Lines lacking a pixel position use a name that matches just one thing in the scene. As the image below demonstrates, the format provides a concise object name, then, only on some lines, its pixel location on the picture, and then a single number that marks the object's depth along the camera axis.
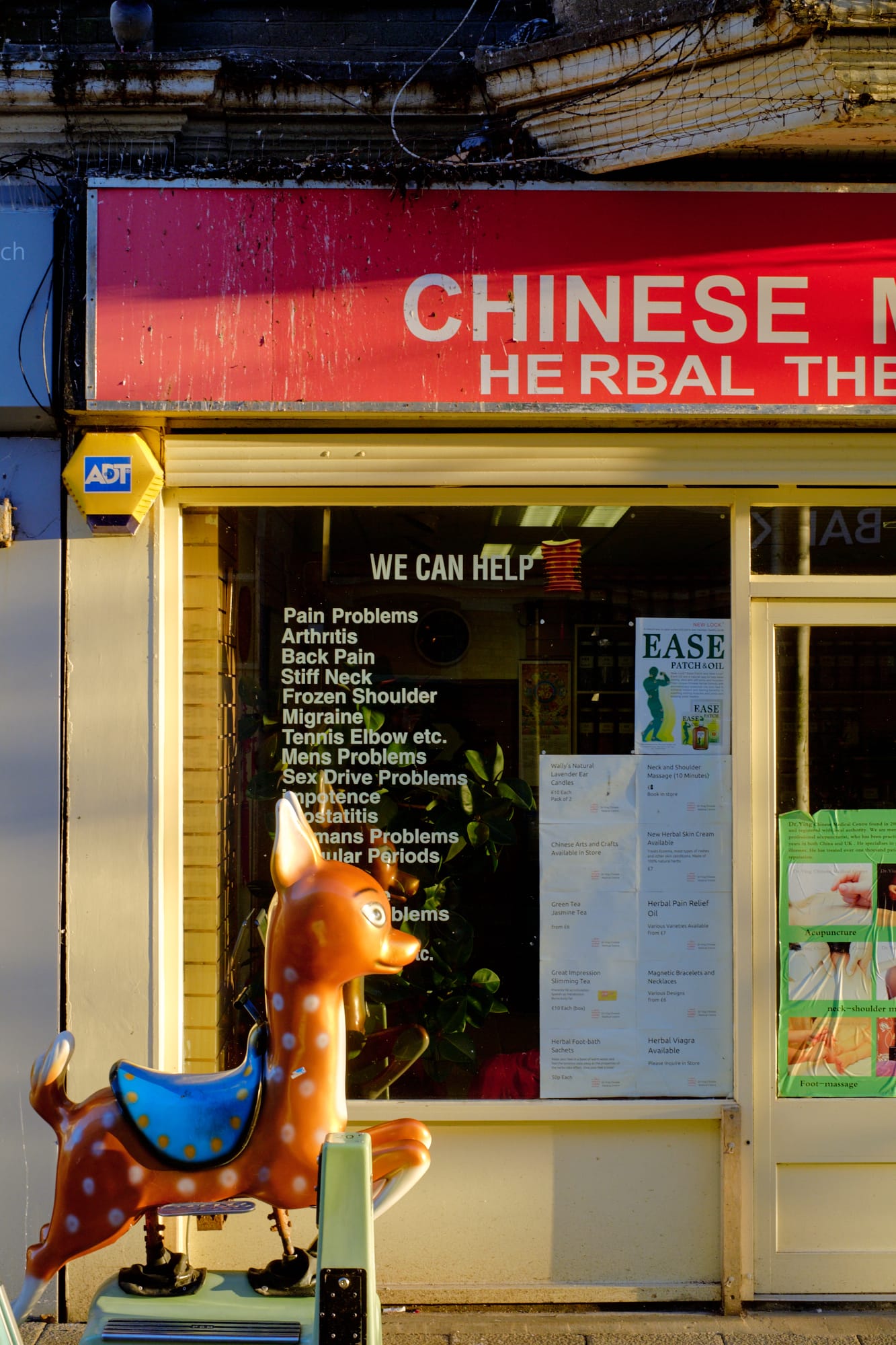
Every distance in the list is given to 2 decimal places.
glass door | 3.98
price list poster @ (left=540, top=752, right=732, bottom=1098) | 3.96
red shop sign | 3.77
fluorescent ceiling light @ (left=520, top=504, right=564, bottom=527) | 4.03
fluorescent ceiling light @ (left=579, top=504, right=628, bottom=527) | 4.04
